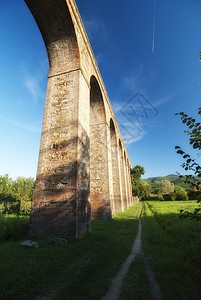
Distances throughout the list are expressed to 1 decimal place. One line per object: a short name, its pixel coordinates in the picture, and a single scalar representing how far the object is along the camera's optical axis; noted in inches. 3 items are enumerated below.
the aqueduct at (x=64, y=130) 189.9
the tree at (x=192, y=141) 79.9
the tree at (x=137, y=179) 1168.2
